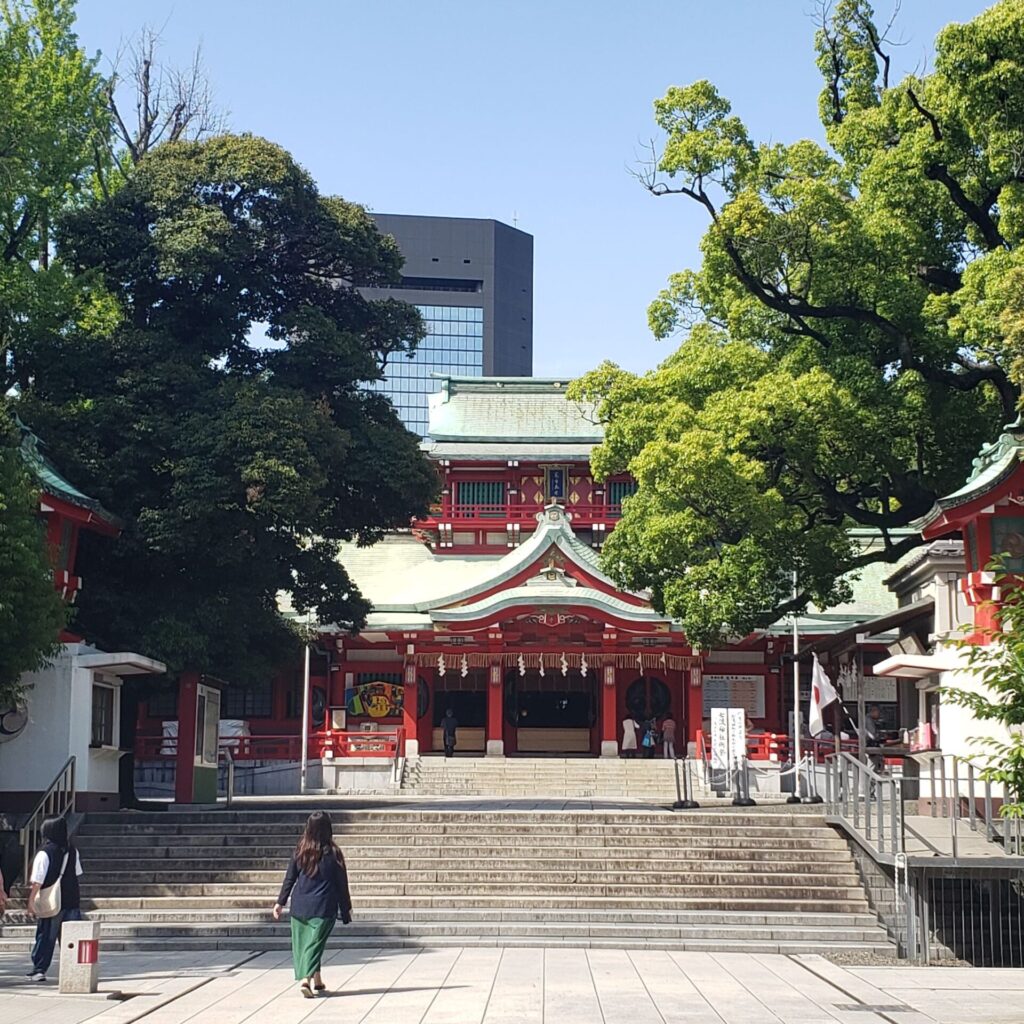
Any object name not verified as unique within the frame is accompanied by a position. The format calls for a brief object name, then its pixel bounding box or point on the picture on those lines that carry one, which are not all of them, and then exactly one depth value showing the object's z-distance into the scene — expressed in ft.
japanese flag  78.79
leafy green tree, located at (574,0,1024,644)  71.00
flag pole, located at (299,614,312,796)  108.06
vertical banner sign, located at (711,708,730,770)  83.03
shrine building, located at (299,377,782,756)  116.16
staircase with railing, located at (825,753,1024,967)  53.57
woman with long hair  40.01
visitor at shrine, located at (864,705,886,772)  92.01
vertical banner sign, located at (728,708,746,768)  82.17
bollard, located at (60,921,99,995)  40.63
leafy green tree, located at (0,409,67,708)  58.13
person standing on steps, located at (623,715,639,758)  117.80
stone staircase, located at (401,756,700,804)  106.11
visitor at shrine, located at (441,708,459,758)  119.55
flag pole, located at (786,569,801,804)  82.89
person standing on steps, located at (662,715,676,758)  116.57
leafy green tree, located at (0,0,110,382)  80.79
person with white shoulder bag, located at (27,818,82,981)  44.52
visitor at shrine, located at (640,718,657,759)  118.52
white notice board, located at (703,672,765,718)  120.98
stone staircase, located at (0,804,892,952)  53.21
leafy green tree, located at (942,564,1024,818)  34.88
